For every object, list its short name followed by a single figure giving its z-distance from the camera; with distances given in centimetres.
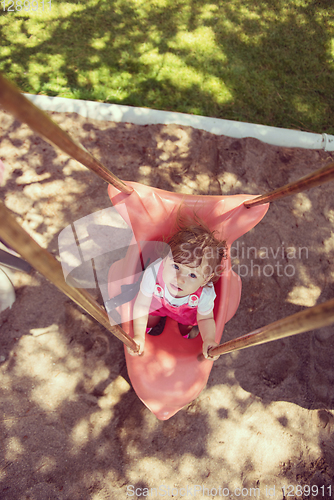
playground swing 157
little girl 142
